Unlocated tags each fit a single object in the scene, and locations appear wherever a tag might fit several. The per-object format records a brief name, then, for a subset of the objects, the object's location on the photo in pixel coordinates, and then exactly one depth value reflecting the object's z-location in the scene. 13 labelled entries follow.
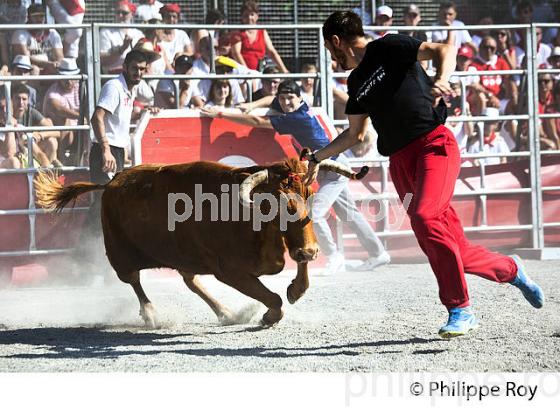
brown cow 11.45
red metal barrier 17.33
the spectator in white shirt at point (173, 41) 19.95
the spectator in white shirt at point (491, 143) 20.22
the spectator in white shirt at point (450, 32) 20.90
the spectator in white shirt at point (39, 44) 18.23
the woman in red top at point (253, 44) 20.55
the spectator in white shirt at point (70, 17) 18.98
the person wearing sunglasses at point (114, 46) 18.84
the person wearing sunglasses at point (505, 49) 21.61
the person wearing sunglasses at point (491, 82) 20.55
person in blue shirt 17.86
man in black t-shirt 10.04
